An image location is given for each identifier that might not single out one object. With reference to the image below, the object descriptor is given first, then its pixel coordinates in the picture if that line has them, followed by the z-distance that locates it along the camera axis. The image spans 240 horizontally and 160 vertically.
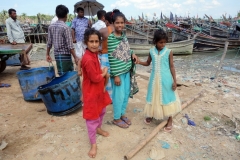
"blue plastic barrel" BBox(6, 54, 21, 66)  5.83
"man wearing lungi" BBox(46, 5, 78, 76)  2.98
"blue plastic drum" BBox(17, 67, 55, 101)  3.27
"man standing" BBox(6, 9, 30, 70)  5.04
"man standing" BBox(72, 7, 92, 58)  4.24
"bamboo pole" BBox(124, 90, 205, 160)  1.96
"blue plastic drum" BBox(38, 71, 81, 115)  2.67
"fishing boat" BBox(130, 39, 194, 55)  12.88
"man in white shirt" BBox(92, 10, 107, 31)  3.49
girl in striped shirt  2.16
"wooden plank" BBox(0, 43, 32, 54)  3.97
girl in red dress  1.81
